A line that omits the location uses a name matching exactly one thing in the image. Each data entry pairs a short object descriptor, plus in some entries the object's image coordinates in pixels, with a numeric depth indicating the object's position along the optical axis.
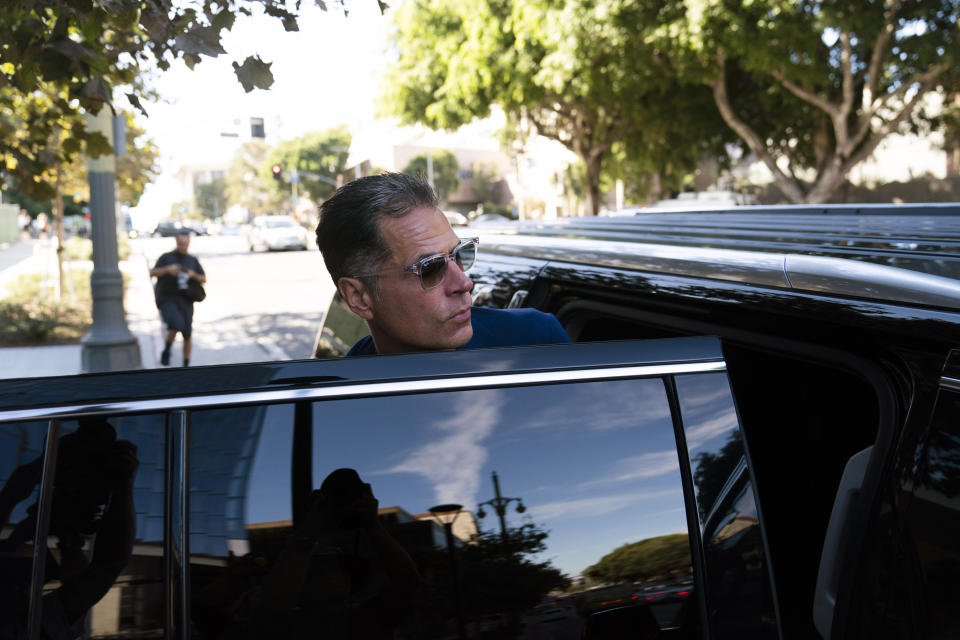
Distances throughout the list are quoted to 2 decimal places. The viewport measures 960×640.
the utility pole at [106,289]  9.19
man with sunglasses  2.07
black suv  1.34
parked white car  36.03
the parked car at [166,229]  74.31
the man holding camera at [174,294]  10.95
